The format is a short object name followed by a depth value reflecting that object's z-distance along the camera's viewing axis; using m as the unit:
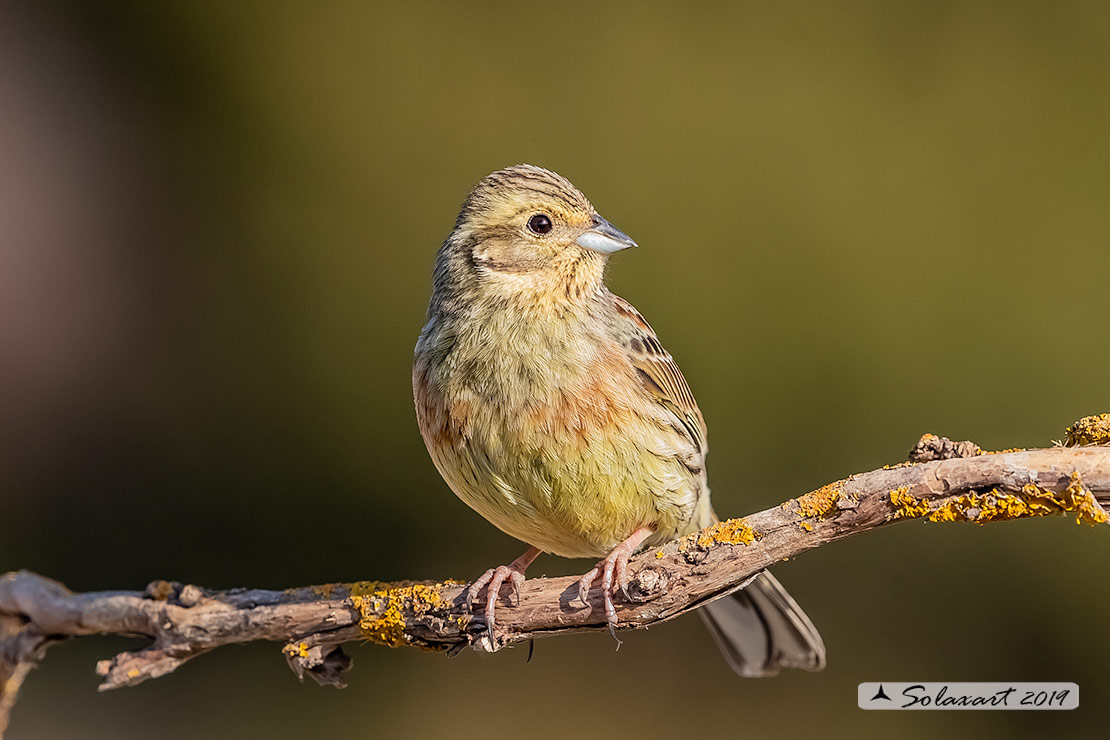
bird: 6.85
